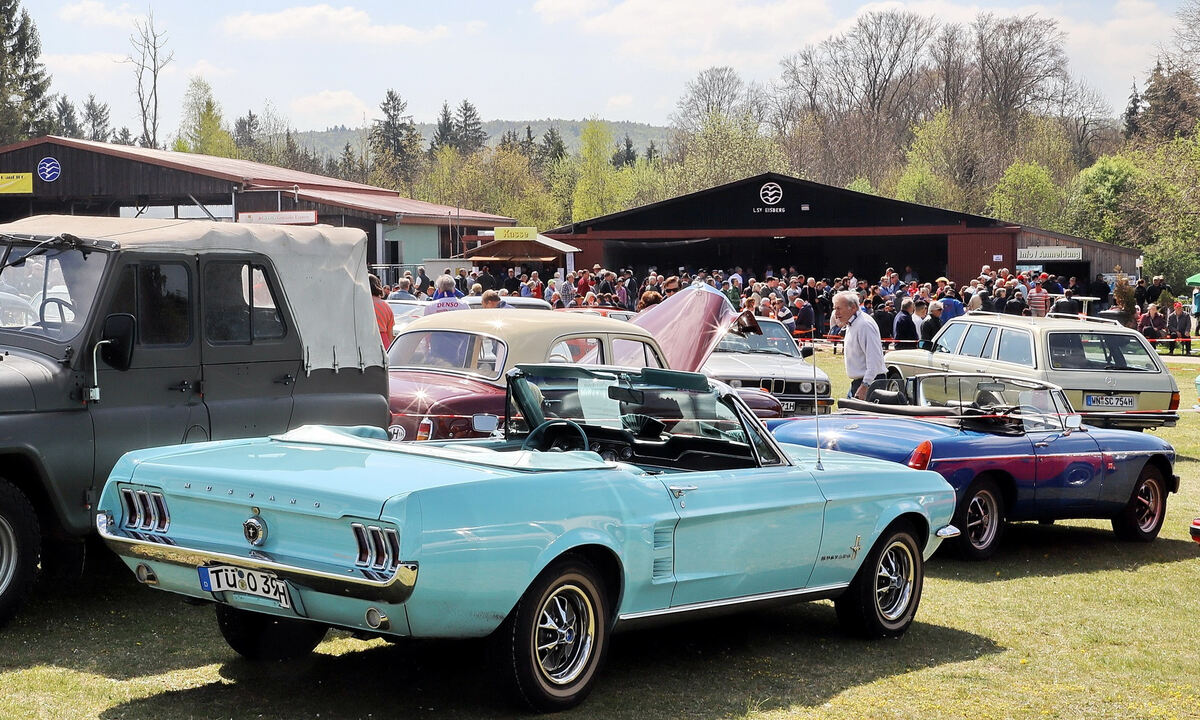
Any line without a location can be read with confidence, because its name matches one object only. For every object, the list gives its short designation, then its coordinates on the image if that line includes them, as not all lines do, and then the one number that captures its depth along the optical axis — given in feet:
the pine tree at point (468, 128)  507.71
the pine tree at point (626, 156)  519.60
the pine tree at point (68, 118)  516.61
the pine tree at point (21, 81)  245.86
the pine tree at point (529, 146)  445.78
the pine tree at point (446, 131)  505.66
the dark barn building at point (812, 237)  161.48
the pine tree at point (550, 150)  396.76
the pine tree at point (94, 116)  533.14
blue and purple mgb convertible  31.48
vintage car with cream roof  32.01
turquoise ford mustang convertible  16.34
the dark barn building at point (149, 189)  135.33
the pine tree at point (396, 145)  342.23
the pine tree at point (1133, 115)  325.21
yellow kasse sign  137.08
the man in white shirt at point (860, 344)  41.22
